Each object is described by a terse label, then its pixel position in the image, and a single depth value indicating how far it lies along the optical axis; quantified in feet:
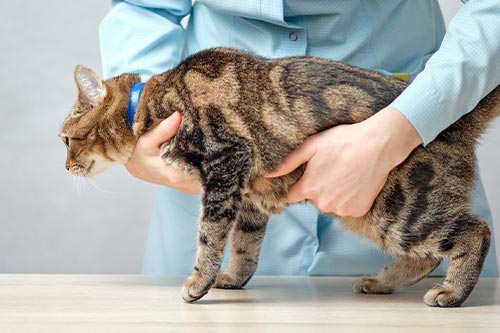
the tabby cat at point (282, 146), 4.20
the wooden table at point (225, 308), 3.74
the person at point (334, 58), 4.18
